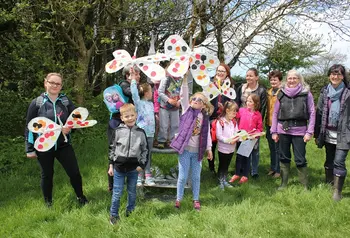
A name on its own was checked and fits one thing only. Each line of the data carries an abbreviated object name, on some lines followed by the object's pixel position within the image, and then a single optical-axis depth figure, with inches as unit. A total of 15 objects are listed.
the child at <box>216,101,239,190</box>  183.1
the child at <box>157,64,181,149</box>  162.7
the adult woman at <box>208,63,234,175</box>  184.1
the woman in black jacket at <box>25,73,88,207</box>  144.3
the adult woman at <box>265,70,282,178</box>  203.0
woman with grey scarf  159.0
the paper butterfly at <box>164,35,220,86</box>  143.3
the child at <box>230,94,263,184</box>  190.4
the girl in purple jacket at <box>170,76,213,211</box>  147.9
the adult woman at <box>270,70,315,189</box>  169.3
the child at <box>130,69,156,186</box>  159.0
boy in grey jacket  132.6
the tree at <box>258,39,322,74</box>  349.1
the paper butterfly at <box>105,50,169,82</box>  140.9
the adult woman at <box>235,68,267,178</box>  197.8
